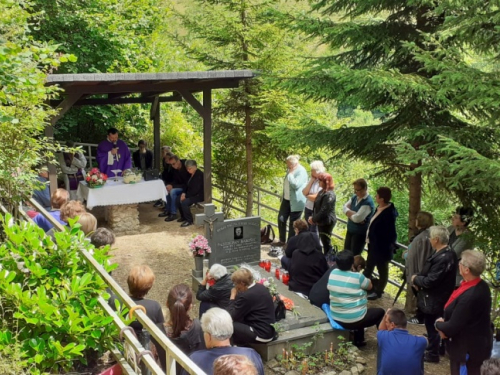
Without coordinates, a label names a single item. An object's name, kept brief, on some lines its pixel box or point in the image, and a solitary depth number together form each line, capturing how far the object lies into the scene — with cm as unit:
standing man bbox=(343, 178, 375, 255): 879
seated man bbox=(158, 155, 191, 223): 1286
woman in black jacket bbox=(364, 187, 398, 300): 828
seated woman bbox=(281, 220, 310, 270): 818
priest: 1252
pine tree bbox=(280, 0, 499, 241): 614
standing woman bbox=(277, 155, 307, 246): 1037
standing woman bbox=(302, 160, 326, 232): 989
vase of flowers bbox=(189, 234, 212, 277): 880
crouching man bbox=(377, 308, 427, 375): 557
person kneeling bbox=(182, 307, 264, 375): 422
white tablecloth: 1152
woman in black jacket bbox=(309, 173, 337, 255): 929
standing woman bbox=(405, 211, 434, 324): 732
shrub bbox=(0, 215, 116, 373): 409
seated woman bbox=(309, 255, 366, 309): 753
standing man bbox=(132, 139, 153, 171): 1457
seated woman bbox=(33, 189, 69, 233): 753
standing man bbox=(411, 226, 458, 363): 651
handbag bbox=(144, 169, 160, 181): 1305
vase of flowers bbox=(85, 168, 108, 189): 1144
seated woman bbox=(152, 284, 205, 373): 528
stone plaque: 910
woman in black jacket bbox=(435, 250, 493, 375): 549
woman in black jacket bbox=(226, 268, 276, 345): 641
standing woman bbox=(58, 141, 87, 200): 1234
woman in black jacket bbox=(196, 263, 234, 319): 686
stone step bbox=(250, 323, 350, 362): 689
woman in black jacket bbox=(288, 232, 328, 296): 796
